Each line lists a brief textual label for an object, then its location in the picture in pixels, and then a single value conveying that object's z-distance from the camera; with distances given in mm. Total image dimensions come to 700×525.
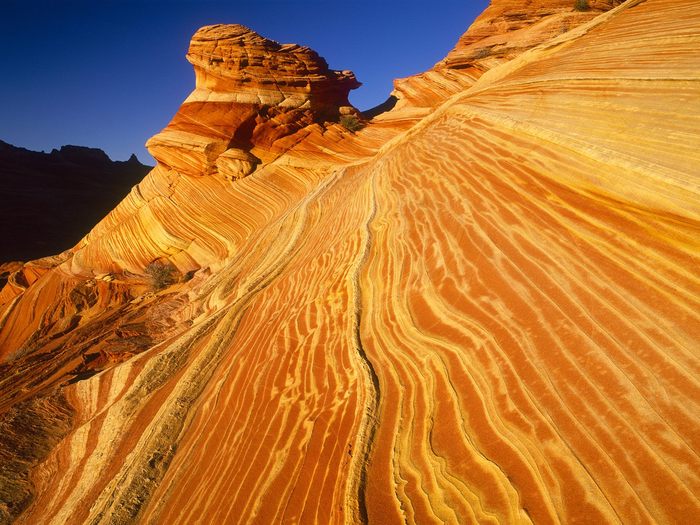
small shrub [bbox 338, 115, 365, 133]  15336
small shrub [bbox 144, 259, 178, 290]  11812
